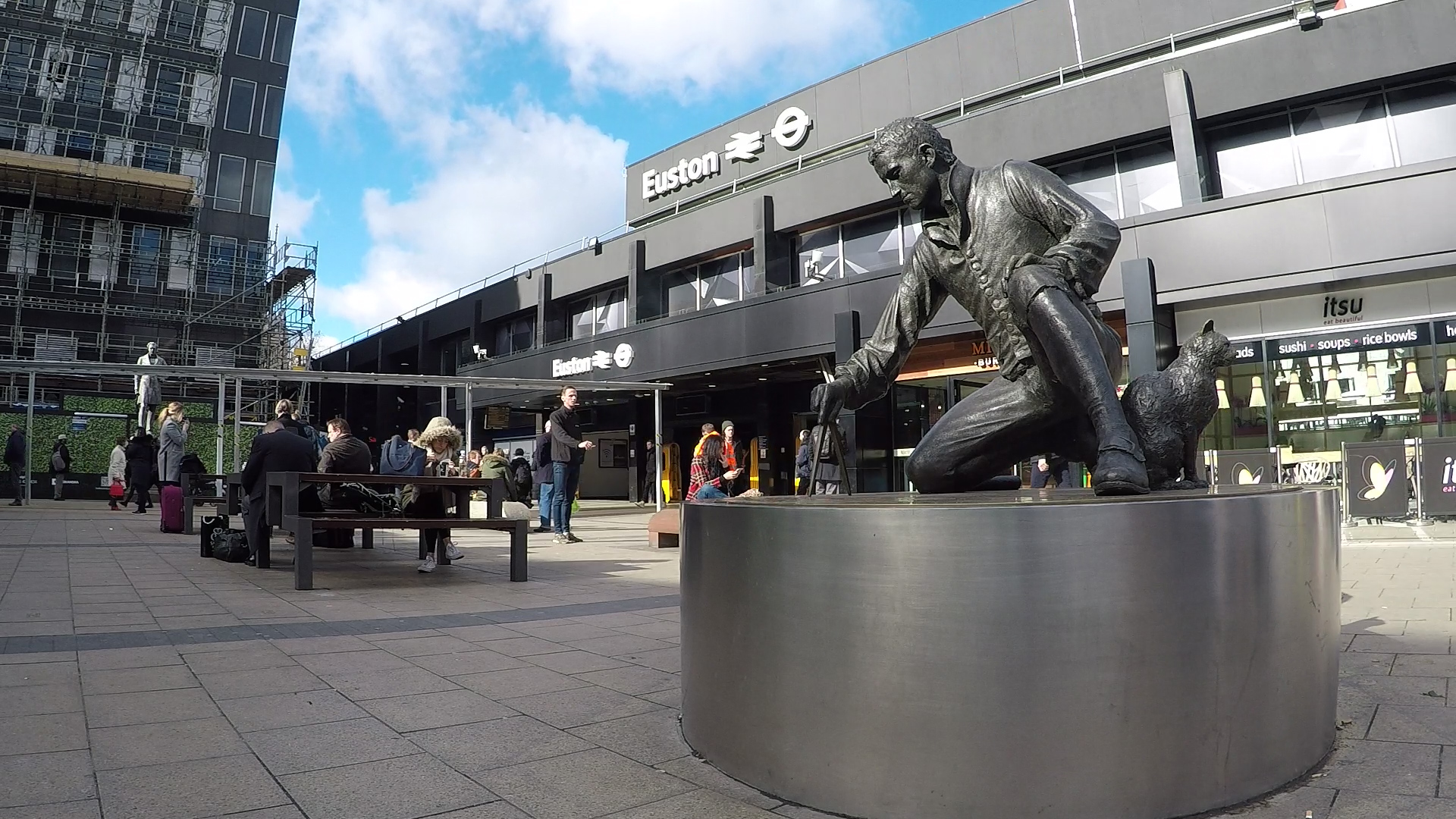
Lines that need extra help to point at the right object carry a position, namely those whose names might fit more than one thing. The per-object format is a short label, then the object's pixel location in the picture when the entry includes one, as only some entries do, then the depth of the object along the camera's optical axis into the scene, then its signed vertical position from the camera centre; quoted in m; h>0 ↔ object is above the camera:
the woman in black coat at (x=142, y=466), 16.19 +1.23
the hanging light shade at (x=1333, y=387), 14.51 +2.04
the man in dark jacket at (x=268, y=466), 7.38 +0.54
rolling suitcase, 11.66 +0.30
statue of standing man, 17.34 +2.88
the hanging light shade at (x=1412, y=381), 13.84 +2.02
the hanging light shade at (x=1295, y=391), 14.79 +2.02
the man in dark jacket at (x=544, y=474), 11.38 +0.70
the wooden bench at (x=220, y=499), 9.34 +0.37
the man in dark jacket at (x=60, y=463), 19.58 +1.58
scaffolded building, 30.95 +12.43
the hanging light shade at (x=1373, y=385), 14.20 +2.00
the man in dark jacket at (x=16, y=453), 17.53 +1.62
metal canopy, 14.97 +2.79
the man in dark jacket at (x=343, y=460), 7.93 +0.63
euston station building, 13.55 +5.85
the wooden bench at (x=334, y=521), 6.38 +0.06
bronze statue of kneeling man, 2.96 +0.78
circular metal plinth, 2.11 -0.35
